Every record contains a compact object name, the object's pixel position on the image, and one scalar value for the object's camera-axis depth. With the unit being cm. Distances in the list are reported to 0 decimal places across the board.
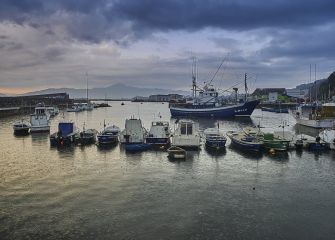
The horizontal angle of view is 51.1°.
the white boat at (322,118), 7625
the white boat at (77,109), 17432
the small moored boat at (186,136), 4862
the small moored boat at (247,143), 4662
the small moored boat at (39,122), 7170
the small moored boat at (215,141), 4941
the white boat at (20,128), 6988
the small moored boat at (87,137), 5563
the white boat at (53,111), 14004
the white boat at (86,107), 19075
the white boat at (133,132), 5184
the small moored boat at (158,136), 5041
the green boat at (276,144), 4612
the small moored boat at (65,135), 5453
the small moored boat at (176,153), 4203
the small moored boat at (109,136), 5331
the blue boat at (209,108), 12112
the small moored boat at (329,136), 4821
